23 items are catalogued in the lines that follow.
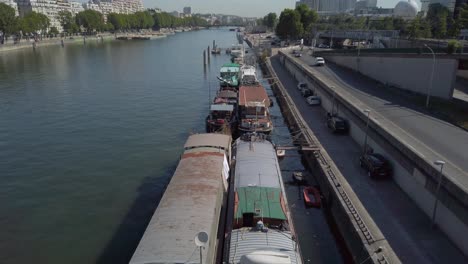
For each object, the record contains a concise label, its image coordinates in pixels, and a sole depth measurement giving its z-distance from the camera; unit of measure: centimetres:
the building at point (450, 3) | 12995
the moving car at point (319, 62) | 7698
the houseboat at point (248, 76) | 5941
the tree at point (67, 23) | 19425
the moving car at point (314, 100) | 5116
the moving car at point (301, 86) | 6128
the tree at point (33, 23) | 14888
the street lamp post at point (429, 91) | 3901
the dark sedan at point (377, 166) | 2677
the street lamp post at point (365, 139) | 3145
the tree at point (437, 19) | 9395
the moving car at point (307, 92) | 5678
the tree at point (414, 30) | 9438
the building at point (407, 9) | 16388
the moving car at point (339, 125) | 3769
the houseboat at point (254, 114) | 3734
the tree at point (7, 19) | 13362
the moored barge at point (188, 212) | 1506
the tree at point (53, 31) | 17865
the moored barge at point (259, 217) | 1583
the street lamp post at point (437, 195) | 1967
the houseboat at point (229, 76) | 6261
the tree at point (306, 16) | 14088
